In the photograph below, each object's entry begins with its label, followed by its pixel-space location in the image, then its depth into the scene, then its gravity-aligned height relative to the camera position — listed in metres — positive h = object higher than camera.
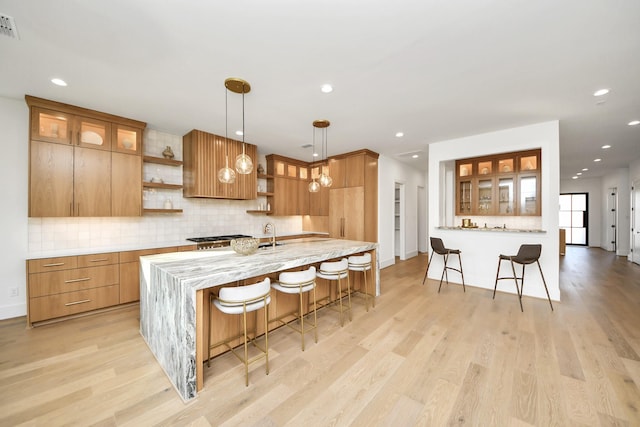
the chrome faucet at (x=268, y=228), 5.46 -0.35
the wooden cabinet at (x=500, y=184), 4.32 +0.52
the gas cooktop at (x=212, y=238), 4.06 -0.46
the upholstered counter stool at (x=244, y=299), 1.88 -0.69
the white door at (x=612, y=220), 7.79 -0.27
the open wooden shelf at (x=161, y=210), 3.67 +0.04
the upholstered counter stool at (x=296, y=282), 2.36 -0.68
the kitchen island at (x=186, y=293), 1.73 -0.64
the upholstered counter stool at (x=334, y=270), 2.84 -0.68
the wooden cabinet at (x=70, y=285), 2.73 -0.86
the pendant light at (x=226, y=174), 2.70 +0.43
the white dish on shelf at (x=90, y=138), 3.14 +0.99
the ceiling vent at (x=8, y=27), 1.69 +1.35
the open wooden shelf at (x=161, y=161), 3.75 +0.83
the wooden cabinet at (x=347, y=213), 5.21 -0.02
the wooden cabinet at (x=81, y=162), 2.86 +0.65
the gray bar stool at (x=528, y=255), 3.32 -0.59
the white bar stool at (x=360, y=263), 3.23 -0.68
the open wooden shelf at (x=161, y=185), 3.69 +0.43
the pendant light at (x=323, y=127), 3.58 +1.33
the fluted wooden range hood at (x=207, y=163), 3.98 +0.84
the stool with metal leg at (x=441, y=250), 4.09 -0.65
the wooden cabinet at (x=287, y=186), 5.57 +0.64
